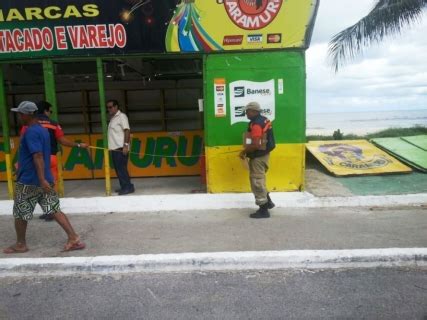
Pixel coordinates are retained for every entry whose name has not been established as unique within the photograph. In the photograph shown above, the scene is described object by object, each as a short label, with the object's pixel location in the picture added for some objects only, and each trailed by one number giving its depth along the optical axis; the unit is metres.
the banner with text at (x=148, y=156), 8.80
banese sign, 6.38
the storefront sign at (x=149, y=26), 6.14
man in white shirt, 6.72
